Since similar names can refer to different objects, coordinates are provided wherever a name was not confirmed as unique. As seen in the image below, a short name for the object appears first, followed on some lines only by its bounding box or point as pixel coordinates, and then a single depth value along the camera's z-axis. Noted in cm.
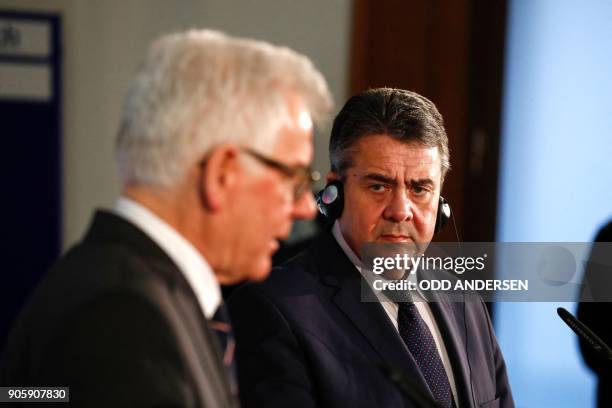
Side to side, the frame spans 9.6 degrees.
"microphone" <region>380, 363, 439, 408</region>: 488
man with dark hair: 517
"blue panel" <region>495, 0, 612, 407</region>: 662
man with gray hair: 470
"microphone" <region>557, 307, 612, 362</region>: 507
